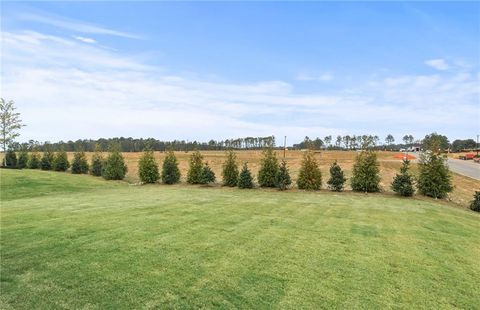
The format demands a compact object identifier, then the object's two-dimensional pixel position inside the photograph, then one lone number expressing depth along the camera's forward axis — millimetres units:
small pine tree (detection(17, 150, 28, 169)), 32781
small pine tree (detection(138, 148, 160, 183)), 24391
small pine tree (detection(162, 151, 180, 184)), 23859
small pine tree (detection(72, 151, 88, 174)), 30625
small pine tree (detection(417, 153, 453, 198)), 17781
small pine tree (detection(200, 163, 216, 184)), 22062
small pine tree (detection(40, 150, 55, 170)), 32469
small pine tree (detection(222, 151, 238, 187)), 22109
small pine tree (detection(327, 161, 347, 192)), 19359
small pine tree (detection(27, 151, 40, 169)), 33156
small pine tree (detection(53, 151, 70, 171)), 31917
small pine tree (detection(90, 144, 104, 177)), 29234
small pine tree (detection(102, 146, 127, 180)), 26172
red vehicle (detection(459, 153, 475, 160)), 61444
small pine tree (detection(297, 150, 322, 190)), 20250
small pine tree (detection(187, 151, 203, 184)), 23141
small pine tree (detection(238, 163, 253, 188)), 20922
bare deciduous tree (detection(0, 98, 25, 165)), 34875
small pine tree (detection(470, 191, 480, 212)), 15555
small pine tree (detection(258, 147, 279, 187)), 21094
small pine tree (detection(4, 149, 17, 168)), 31953
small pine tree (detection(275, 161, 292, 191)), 20297
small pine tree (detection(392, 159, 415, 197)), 17619
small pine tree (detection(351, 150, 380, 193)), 19031
